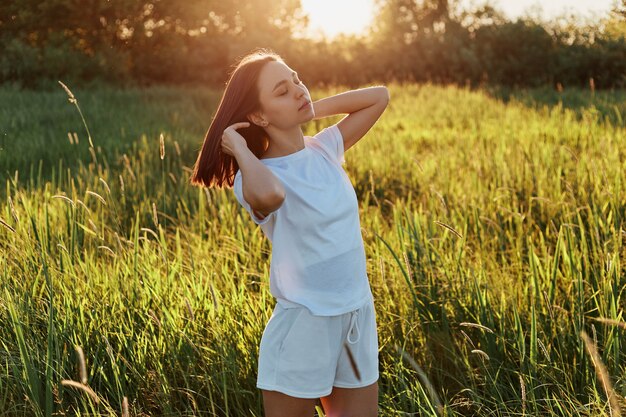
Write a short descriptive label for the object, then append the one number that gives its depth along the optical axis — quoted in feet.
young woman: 6.42
